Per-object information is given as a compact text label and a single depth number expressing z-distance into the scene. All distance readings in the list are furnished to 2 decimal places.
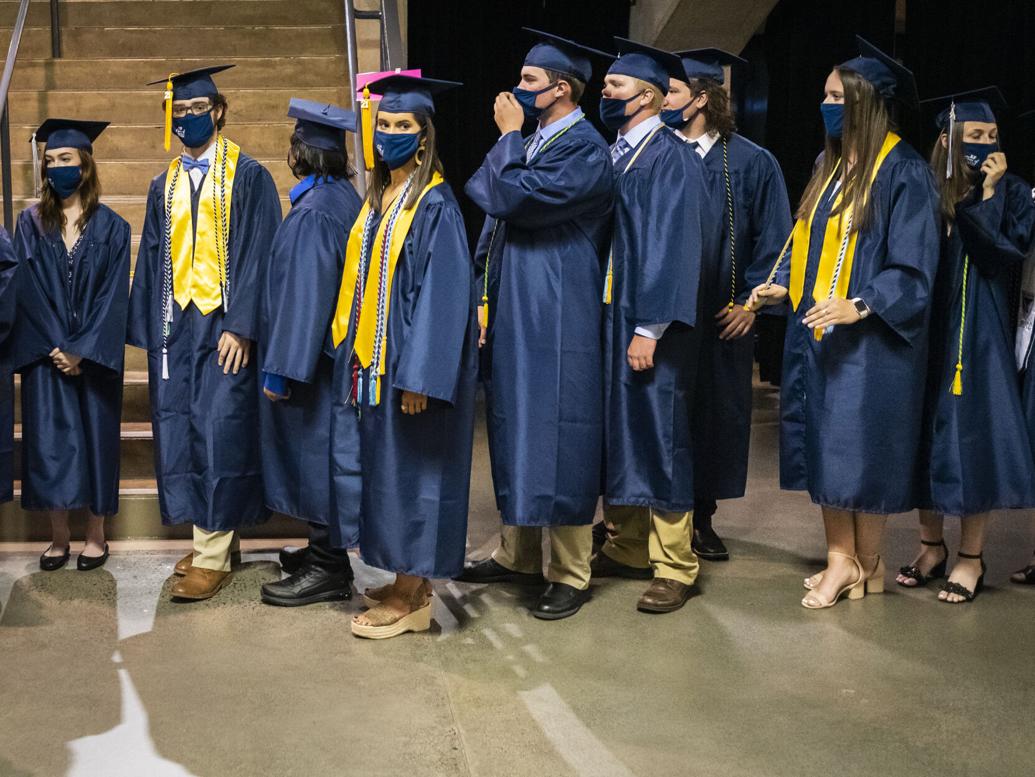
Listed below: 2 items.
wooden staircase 6.42
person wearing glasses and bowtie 3.93
